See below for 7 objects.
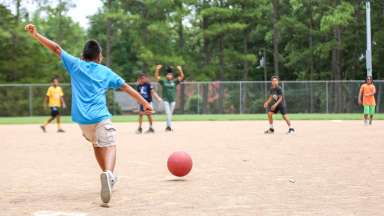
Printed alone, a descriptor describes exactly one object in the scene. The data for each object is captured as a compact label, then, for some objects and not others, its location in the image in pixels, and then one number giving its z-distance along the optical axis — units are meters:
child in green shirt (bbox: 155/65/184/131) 22.95
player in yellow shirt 24.13
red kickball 9.65
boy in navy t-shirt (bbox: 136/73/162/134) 22.66
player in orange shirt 26.05
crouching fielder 21.03
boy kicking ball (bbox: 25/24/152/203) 7.80
